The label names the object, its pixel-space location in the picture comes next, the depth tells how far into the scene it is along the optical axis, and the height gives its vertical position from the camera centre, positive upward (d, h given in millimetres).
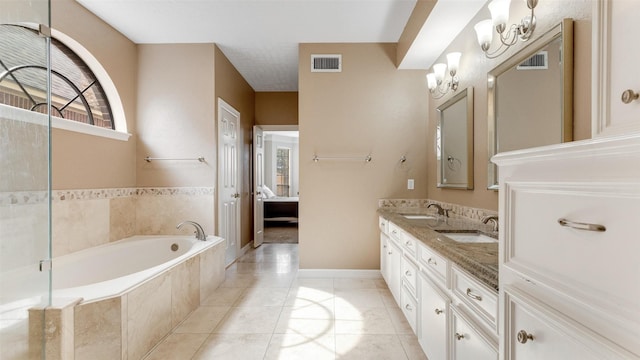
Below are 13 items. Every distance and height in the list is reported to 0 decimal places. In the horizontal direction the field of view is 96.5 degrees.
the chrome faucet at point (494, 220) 1749 -255
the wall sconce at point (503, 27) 1590 +919
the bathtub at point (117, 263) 1822 -737
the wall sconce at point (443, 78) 2463 +978
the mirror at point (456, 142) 2314 +344
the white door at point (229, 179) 3619 -6
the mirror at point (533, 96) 1355 +470
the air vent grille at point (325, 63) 3438 +1400
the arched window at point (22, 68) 1408 +575
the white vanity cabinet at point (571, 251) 491 -151
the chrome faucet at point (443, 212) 2534 -291
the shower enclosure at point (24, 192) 1374 -70
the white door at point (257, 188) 5004 -170
